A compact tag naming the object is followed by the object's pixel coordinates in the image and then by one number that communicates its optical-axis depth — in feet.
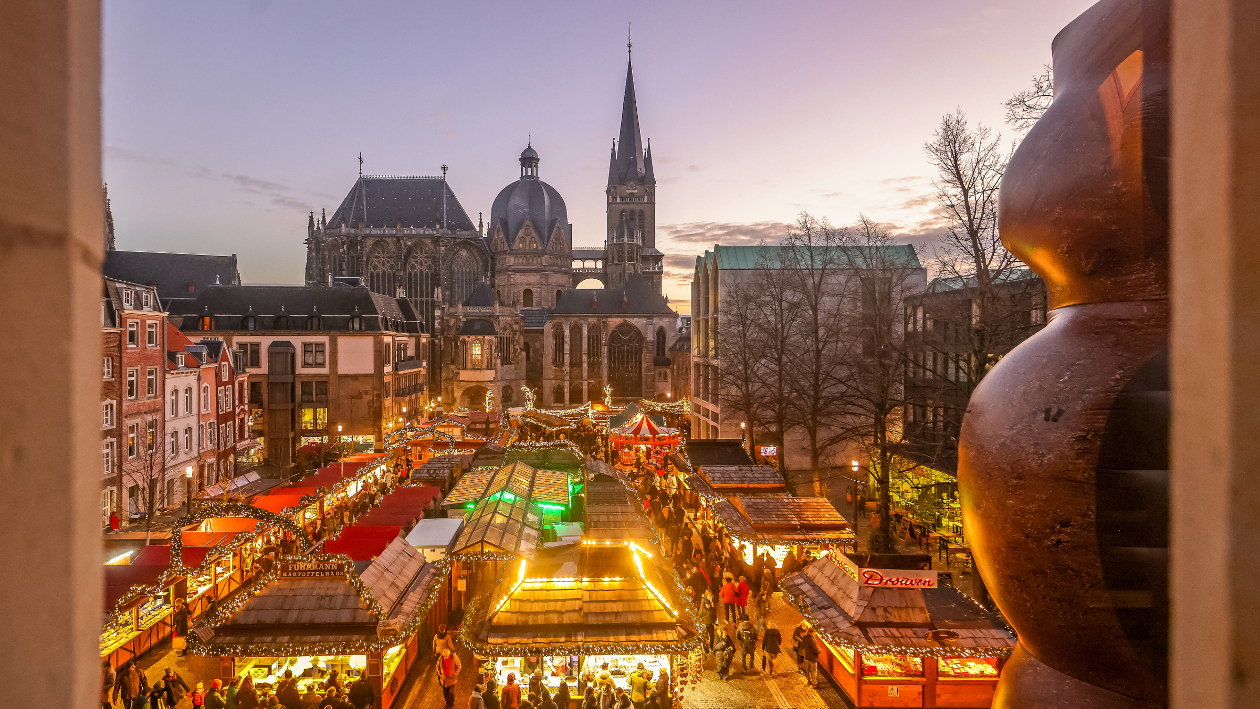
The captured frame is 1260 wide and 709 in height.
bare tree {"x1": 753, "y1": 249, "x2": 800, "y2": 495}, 87.20
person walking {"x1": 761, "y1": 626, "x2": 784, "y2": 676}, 40.73
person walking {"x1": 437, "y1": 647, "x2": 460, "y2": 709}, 35.81
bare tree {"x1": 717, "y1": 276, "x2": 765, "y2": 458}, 94.32
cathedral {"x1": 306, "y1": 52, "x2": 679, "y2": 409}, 216.13
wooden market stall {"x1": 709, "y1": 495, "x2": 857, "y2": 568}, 48.73
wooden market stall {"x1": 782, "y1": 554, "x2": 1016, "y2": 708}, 31.30
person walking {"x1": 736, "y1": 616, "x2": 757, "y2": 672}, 40.27
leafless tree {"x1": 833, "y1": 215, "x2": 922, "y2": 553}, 59.06
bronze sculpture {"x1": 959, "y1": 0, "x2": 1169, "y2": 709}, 6.12
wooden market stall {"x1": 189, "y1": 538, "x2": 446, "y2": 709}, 31.94
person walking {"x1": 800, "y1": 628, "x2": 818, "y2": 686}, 38.78
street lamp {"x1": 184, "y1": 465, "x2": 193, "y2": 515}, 93.97
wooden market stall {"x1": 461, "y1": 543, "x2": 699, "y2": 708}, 31.14
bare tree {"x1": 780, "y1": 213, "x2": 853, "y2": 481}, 79.82
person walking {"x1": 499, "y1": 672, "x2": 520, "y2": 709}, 32.30
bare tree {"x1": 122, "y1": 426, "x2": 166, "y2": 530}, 80.18
